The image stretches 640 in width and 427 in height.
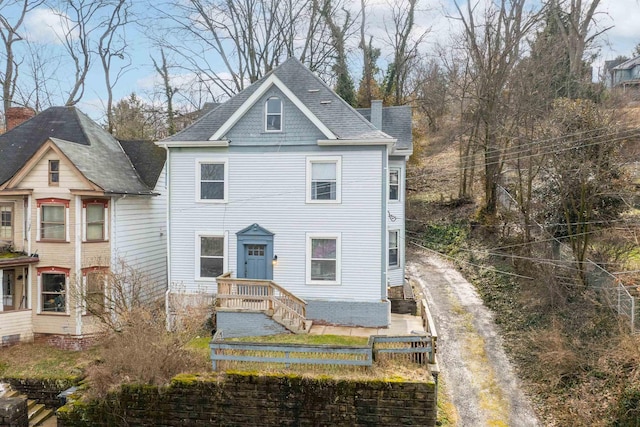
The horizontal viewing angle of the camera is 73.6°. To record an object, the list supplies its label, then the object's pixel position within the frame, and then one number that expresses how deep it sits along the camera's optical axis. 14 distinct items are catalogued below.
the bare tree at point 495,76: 25.34
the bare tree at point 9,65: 27.45
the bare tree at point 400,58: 32.00
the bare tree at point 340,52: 31.60
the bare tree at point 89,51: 29.83
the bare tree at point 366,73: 31.77
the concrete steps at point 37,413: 14.10
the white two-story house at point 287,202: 15.70
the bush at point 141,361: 12.06
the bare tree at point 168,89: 32.91
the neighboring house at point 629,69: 44.62
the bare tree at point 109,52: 31.20
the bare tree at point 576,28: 26.28
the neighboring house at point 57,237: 16.91
